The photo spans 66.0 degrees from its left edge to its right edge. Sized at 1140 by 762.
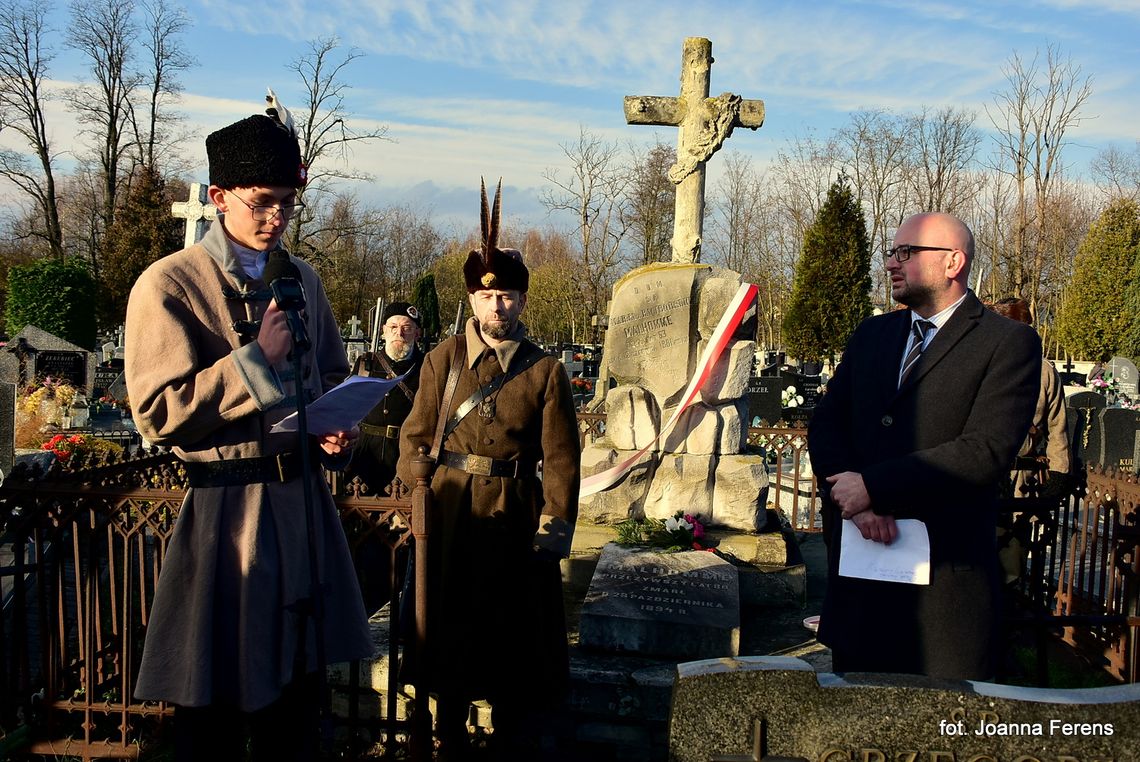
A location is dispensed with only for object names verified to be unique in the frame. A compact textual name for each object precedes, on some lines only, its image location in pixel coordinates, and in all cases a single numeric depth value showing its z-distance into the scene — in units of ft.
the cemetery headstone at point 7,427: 26.32
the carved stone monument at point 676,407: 20.02
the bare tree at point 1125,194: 134.02
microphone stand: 6.91
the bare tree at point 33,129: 116.57
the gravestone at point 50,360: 49.03
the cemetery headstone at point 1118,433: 37.63
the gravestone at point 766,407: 39.34
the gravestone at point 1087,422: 32.91
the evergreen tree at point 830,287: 78.69
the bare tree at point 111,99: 120.67
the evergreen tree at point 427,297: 97.25
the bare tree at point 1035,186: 104.37
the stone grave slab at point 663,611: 14.05
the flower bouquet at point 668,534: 18.67
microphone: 6.84
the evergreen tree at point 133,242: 100.42
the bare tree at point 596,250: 115.96
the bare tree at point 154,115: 123.65
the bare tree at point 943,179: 120.47
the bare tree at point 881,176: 123.34
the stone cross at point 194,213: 32.42
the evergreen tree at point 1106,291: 93.61
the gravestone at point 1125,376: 63.32
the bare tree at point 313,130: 113.19
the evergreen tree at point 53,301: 75.31
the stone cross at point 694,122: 23.02
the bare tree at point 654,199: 115.34
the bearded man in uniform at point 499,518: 11.23
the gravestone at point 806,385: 49.65
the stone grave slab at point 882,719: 6.16
